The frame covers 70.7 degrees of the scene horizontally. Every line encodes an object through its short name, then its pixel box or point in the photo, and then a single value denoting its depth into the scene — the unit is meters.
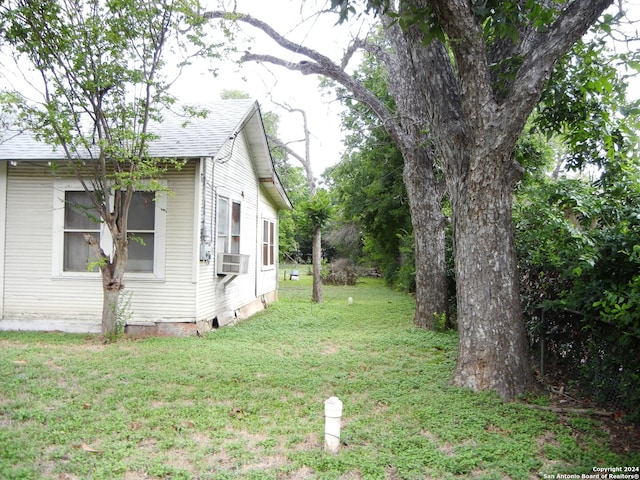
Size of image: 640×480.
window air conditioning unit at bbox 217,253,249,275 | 9.23
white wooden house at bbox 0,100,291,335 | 8.18
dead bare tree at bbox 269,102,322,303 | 14.45
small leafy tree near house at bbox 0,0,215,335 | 6.75
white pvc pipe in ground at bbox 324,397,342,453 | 3.60
